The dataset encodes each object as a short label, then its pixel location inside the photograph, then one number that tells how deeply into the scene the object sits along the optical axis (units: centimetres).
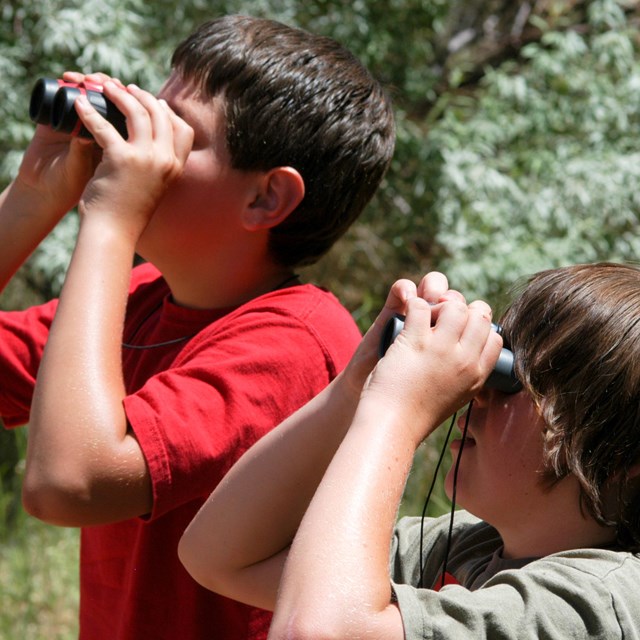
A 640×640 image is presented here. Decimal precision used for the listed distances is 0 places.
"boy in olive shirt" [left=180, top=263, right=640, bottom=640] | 335
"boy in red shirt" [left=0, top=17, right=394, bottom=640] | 353
